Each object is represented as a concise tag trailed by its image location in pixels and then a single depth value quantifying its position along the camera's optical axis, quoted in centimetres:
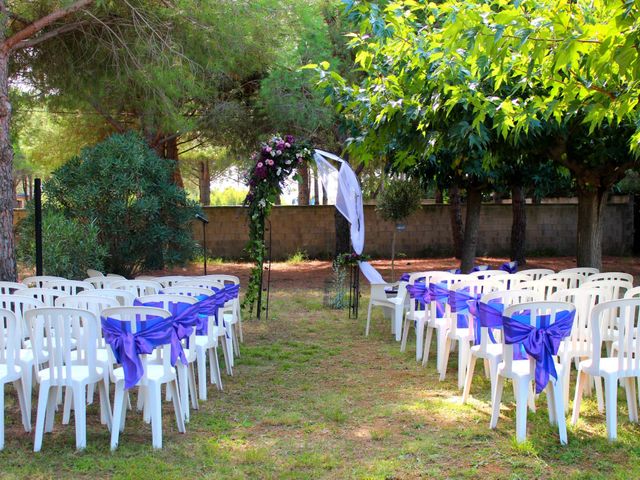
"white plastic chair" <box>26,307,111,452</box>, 363
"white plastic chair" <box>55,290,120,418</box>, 393
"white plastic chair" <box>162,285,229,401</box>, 486
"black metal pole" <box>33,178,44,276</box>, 626
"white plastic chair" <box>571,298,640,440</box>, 378
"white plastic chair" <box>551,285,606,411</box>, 431
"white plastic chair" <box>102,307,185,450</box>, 376
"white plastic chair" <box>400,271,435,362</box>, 607
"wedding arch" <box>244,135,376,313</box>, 796
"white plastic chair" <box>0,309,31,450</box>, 370
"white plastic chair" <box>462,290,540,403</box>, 426
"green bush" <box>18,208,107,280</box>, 732
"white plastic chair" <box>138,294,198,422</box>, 427
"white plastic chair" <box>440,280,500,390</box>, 502
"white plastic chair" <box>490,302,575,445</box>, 382
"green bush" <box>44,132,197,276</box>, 853
